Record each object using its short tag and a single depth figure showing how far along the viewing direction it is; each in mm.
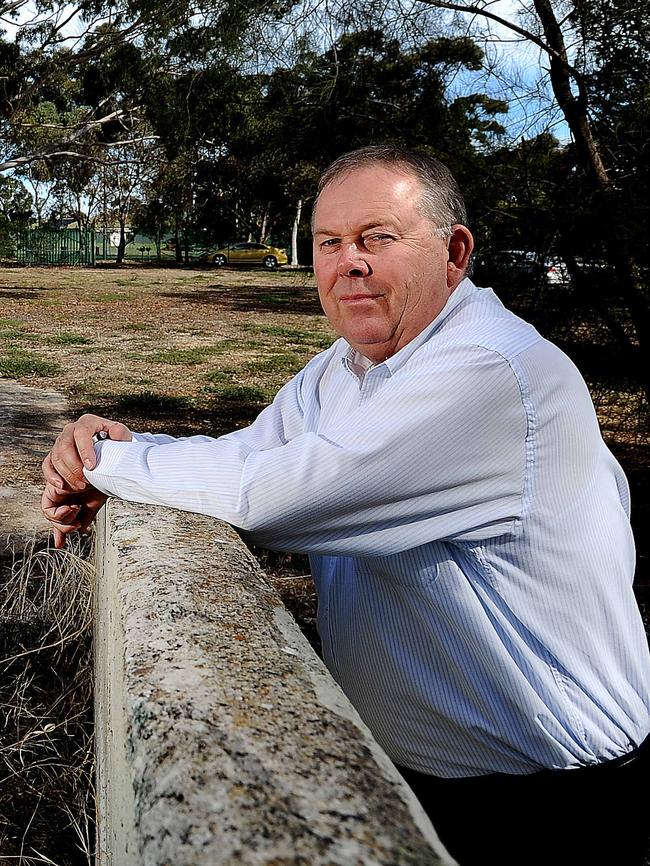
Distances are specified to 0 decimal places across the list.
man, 1641
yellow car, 44188
